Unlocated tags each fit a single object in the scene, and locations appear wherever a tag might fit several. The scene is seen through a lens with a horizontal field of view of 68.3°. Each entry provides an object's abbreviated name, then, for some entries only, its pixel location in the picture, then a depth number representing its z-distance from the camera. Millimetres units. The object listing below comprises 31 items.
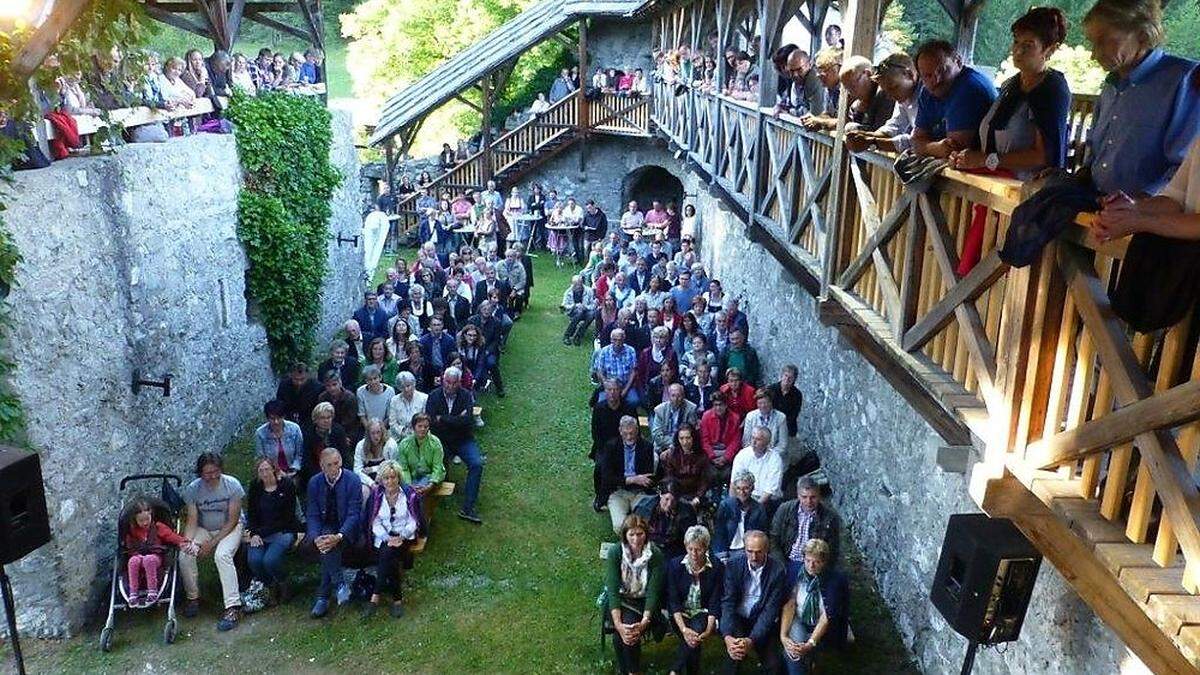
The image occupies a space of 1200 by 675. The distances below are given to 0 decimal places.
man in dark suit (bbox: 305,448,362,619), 6727
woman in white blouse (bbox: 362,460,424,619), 6789
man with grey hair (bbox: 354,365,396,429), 8602
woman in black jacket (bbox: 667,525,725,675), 5781
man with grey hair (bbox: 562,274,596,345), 13477
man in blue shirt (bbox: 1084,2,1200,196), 2674
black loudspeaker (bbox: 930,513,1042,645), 3990
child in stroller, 6520
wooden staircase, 21016
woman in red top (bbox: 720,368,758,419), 8164
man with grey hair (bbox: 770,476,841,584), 6121
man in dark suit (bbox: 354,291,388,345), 10875
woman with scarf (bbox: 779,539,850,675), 5512
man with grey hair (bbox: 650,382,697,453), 8148
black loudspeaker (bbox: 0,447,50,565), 4734
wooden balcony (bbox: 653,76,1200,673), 2443
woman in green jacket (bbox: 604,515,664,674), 5914
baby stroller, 6375
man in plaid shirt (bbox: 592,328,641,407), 9805
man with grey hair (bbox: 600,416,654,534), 7797
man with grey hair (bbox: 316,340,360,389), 9266
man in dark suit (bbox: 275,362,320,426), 8641
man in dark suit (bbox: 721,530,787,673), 5582
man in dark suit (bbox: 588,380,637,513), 8312
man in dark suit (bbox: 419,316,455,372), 10102
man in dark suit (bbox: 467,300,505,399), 11125
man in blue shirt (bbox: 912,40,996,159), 3992
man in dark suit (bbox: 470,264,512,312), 12805
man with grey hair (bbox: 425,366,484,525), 8492
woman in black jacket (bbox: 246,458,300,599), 6852
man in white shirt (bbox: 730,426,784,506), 6825
